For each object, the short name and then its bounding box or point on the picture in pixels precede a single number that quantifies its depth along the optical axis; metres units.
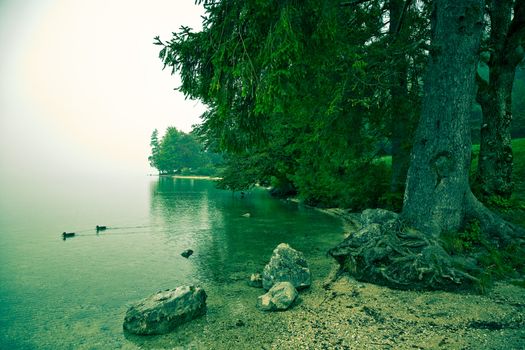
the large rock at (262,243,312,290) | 7.93
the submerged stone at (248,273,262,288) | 8.38
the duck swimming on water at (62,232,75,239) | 15.79
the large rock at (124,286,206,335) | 6.12
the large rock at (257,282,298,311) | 6.78
